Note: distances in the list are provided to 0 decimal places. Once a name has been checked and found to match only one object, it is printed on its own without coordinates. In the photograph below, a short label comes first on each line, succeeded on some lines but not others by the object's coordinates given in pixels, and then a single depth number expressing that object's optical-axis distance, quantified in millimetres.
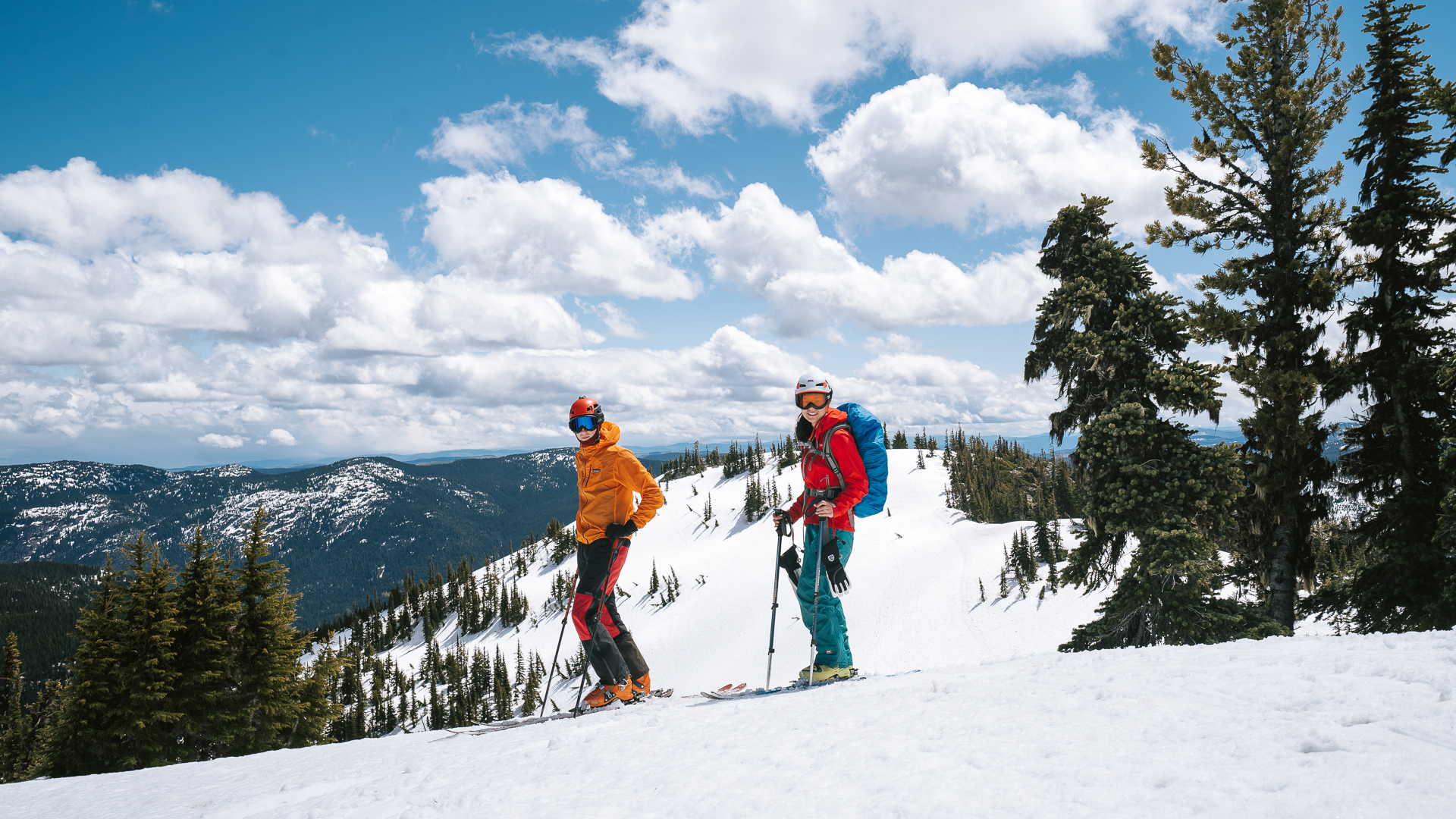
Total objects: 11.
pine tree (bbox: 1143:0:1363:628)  11055
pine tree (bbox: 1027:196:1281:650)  10930
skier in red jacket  7117
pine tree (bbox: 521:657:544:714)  59938
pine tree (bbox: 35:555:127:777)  15195
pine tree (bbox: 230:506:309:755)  16906
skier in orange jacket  7723
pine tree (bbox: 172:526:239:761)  16062
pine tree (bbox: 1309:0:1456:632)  10414
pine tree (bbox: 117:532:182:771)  15172
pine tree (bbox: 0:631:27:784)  30842
